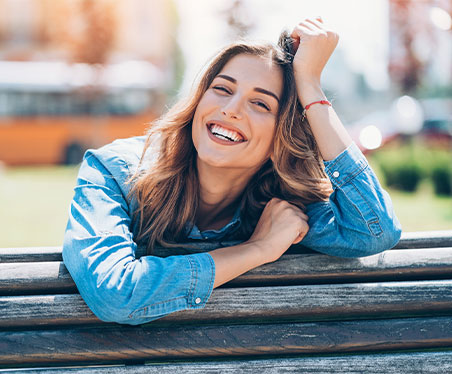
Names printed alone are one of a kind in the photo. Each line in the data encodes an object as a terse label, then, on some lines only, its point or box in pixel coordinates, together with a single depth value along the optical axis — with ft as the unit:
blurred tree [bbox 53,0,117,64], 68.59
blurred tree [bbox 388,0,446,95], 52.44
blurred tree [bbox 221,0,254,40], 50.34
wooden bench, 5.15
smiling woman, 5.18
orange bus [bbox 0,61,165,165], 61.26
